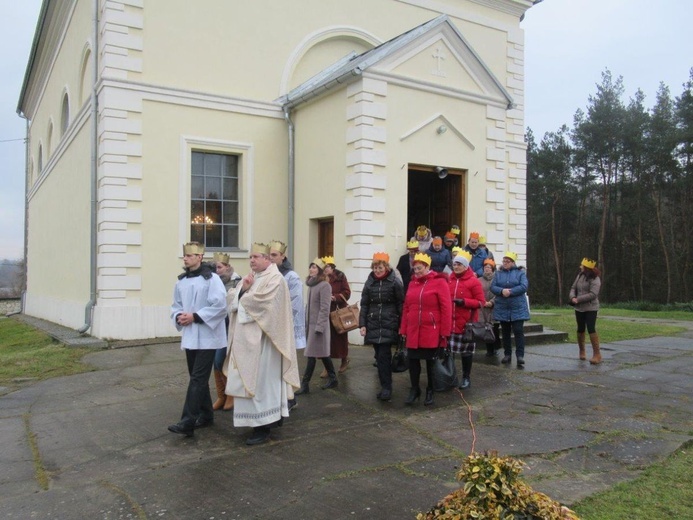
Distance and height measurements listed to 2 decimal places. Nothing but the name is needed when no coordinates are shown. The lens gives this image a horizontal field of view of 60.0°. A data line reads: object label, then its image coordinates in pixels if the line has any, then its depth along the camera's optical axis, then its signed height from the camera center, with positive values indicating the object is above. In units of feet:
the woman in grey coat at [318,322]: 26.66 -2.79
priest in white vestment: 18.97 -3.04
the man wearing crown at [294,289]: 22.61 -1.19
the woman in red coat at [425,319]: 23.27 -2.24
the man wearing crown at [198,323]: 19.83 -2.14
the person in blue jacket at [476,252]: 36.23 +0.61
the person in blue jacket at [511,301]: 31.55 -2.04
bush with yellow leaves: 9.41 -3.79
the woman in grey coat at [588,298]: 32.27 -1.92
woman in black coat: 24.47 -2.21
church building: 39.19 +8.40
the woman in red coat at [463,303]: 26.48 -1.82
